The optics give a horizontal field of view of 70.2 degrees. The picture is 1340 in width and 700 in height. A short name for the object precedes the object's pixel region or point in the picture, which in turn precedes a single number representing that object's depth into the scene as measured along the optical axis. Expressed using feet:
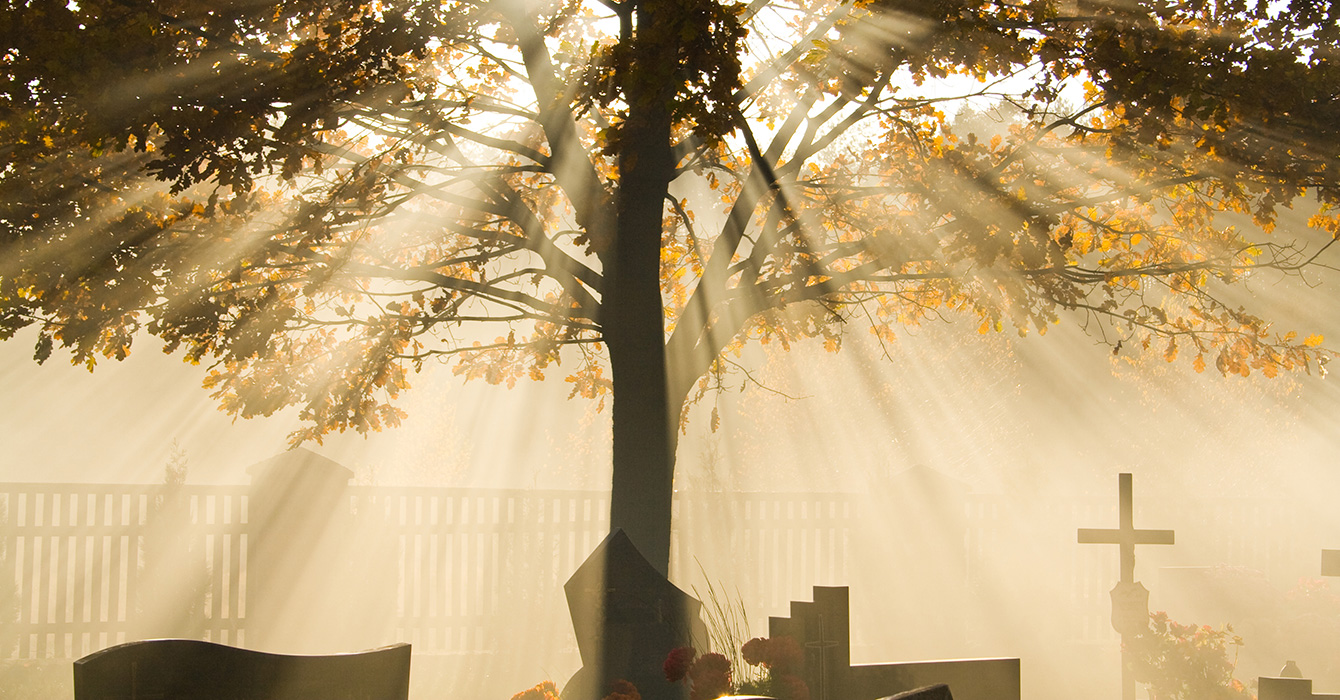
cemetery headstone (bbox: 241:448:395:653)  31.94
